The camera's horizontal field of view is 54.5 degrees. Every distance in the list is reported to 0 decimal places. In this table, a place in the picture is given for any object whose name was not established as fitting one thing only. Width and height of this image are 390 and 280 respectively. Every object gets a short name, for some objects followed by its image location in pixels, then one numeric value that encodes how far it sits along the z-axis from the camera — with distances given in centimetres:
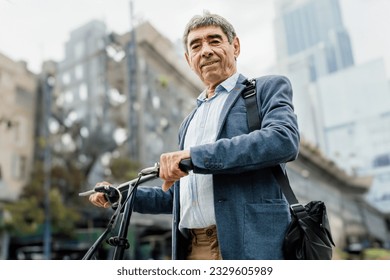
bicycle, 78
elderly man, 72
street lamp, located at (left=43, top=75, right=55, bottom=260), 582
